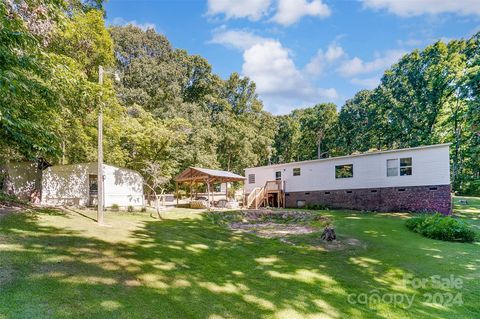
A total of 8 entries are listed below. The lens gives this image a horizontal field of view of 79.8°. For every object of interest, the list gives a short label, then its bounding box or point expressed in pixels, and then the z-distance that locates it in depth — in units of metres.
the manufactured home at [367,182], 16.45
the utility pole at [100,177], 10.18
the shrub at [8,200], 11.74
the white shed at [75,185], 15.60
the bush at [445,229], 9.93
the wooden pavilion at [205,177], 19.12
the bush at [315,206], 20.58
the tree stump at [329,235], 9.62
